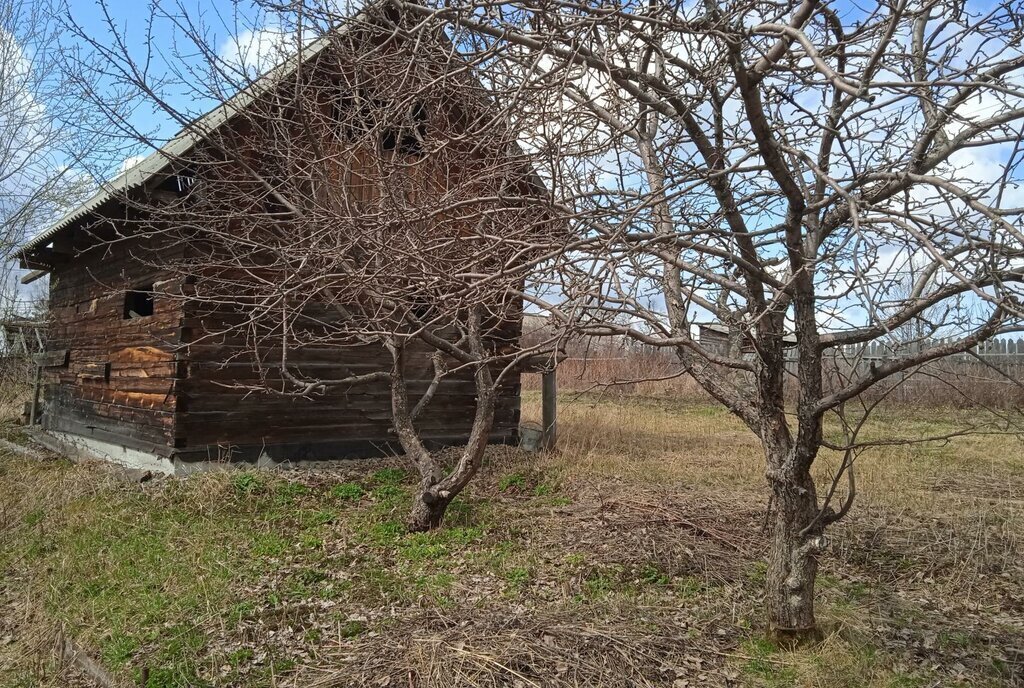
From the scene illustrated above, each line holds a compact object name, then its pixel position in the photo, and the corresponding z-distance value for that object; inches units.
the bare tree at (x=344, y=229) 152.9
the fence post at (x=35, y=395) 508.7
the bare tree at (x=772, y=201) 115.3
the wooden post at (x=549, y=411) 409.4
